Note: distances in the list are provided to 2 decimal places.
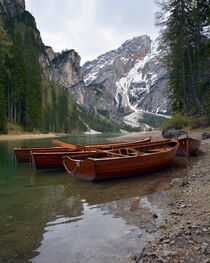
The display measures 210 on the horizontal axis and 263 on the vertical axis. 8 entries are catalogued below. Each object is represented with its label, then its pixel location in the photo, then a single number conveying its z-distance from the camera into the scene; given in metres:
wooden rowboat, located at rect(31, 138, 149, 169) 11.80
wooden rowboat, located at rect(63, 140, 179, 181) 8.71
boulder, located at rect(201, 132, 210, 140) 18.54
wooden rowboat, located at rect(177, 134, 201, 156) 14.19
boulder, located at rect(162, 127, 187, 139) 21.81
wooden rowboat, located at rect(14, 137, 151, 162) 13.66
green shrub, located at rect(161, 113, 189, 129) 27.61
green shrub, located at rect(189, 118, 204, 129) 24.11
